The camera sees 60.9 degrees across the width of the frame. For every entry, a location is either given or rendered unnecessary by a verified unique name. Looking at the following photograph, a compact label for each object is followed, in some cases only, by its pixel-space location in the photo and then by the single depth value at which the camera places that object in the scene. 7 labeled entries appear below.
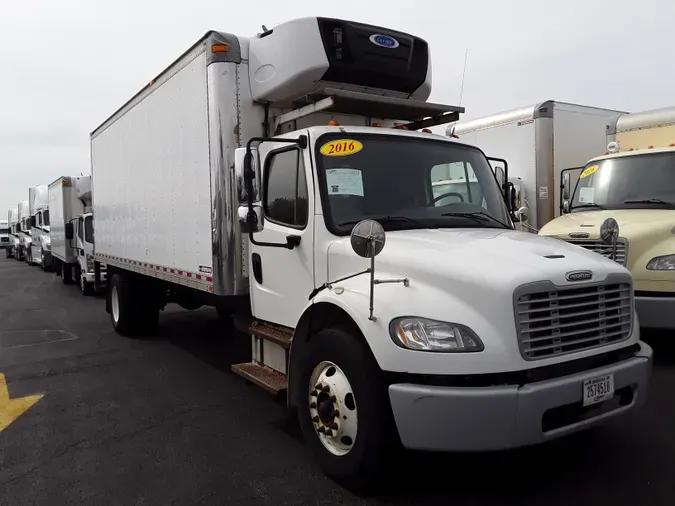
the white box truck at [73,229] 15.20
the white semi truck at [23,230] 30.44
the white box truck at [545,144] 10.22
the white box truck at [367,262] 3.13
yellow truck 6.25
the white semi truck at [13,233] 36.09
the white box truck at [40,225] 22.94
